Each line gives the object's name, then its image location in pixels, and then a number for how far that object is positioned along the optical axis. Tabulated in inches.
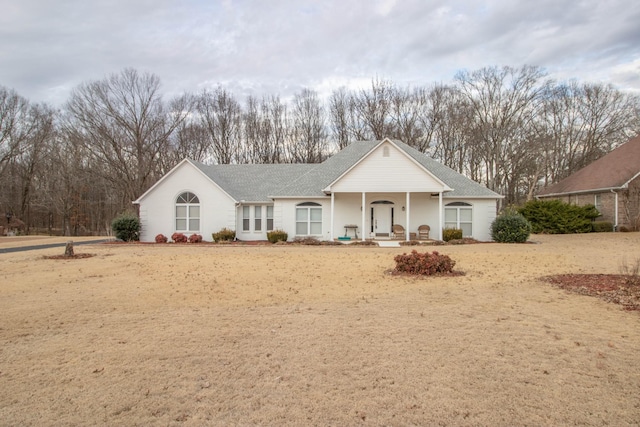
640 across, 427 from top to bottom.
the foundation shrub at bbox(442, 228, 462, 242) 874.1
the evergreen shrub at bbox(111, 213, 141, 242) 935.7
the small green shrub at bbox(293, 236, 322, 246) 868.2
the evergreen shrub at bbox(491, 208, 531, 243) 840.3
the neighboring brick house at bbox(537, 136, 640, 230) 1054.4
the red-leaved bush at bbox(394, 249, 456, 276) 434.3
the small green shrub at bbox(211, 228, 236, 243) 900.6
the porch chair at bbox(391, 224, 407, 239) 912.9
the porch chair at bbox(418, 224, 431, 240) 912.3
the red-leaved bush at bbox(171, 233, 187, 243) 906.1
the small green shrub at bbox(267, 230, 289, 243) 891.4
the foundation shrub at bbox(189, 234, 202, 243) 901.1
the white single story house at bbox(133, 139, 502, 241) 932.0
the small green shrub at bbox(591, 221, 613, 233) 1064.8
